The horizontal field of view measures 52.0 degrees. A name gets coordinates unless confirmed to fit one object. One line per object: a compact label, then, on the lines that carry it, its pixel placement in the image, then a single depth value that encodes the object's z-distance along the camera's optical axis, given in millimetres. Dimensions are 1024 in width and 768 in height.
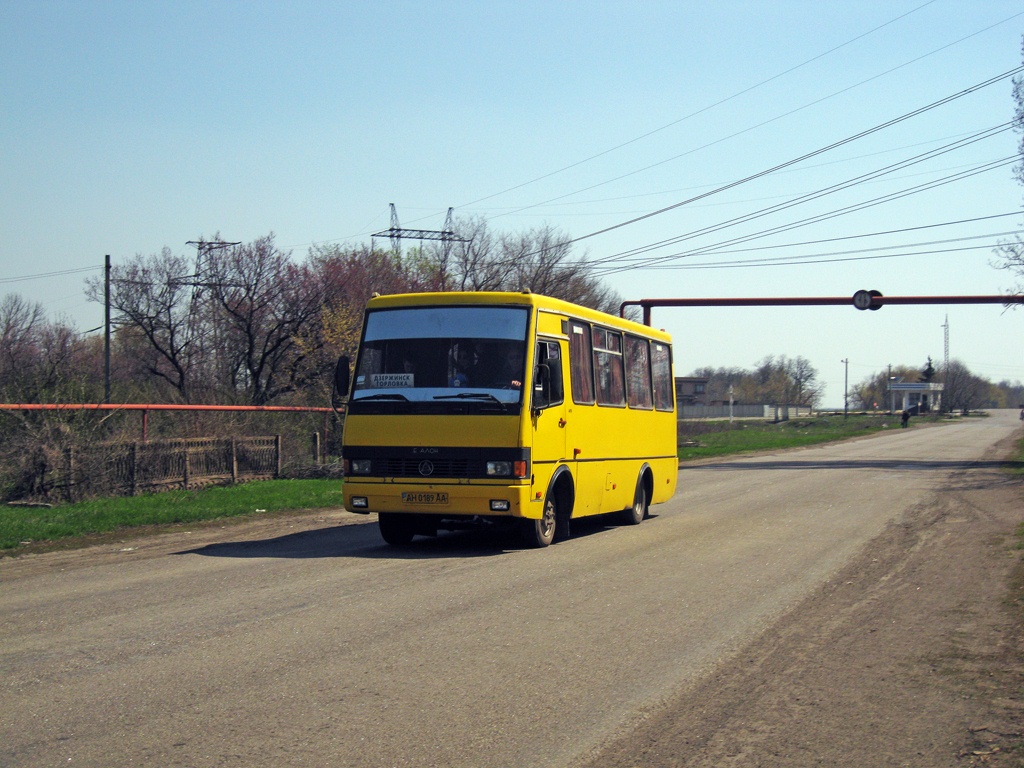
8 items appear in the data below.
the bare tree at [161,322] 42094
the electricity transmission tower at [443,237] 51781
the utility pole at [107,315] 38406
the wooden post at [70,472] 17344
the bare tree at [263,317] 39094
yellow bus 12172
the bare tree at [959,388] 157000
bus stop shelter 142000
